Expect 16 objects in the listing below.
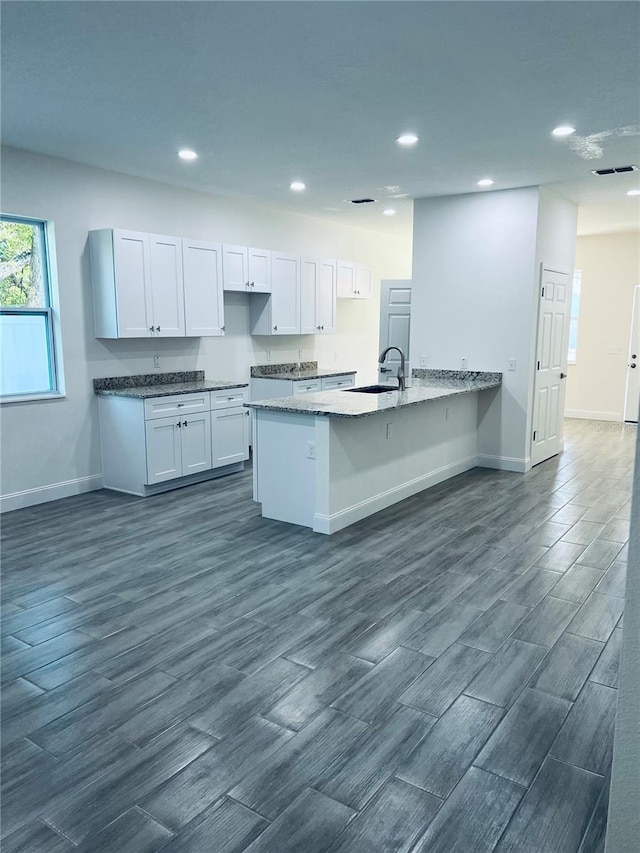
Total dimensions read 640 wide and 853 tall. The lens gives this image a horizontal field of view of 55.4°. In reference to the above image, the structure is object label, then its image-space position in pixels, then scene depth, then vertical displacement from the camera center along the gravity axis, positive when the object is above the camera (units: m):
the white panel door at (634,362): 8.93 -0.43
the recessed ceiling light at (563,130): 3.92 +1.31
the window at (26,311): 4.80 +0.14
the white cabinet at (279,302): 6.80 +0.32
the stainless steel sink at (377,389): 5.72 -0.54
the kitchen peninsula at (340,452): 4.30 -0.92
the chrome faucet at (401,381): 5.47 -0.44
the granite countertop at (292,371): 7.03 -0.50
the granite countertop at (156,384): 5.30 -0.52
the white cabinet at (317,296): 7.22 +0.42
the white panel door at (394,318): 7.42 +0.16
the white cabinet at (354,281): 7.82 +0.65
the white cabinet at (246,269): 6.22 +0.64
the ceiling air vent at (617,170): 4.95 +1.32
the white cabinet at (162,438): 5.19 -0.95
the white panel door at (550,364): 6.23 -0.34
